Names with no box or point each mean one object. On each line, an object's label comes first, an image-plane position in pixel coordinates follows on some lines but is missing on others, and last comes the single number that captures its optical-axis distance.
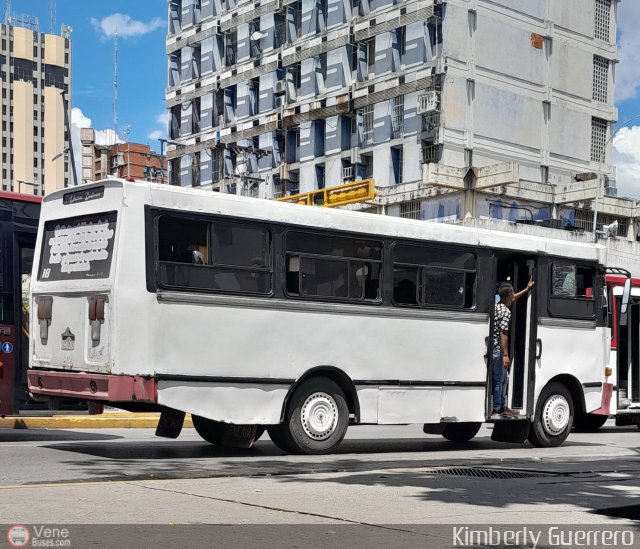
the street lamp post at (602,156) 61.88
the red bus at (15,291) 15.66
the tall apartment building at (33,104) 168.38
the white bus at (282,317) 12.49
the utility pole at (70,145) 43.15
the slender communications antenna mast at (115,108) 80.34
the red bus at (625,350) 20.89
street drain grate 11.45
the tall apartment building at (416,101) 55.34
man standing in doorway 15.64
